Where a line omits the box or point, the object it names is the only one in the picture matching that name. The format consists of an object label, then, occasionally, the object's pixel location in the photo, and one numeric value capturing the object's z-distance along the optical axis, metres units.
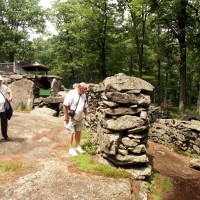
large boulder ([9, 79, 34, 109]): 18.39
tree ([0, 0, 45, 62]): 34.62
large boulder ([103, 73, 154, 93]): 7.48
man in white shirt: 7.28
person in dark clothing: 7.99
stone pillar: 6.79
